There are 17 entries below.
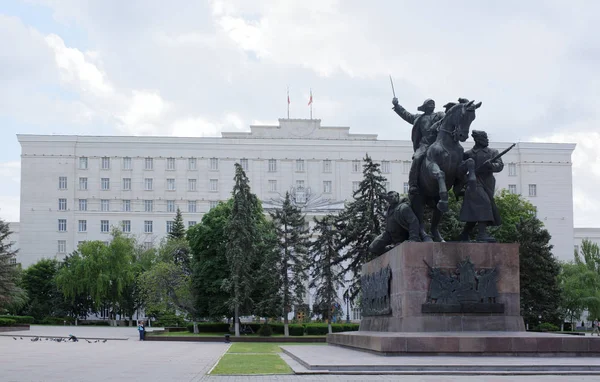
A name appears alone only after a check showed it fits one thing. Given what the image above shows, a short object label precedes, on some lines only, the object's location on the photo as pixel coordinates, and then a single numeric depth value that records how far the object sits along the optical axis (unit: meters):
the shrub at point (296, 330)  47.75
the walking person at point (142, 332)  41.48
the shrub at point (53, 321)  67.38
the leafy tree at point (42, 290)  70.06
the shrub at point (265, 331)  46.16
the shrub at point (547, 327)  43.26
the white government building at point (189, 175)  84.19
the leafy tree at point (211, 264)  49.50
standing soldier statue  18.31
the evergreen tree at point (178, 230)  73.06
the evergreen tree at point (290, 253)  46.75
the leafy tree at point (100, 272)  64.50
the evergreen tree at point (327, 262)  46.03
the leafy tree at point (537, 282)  44.00
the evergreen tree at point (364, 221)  42.17
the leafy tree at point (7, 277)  52.75
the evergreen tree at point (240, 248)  46.69
